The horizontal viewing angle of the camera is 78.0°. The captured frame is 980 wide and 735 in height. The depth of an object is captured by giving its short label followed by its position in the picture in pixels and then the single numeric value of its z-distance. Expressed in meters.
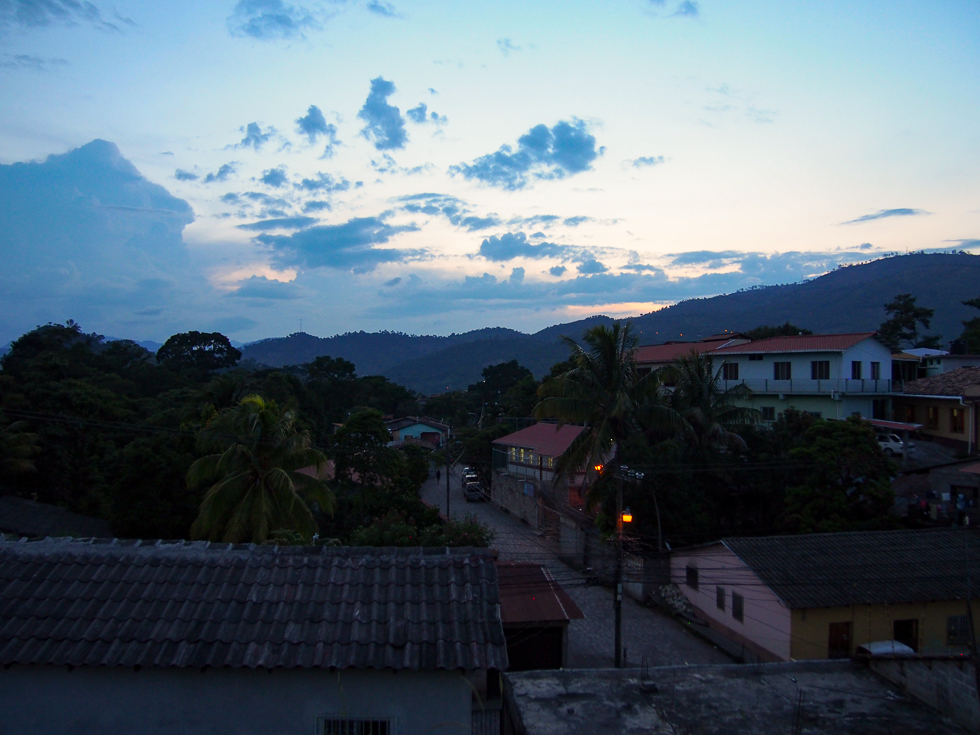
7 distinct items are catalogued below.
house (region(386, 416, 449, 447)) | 62.32
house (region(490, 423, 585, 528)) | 31.14
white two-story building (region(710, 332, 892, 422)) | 31.22
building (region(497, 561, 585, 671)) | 13.77
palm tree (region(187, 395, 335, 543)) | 15.54
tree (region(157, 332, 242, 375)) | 62.00
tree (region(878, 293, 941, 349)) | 50.44
